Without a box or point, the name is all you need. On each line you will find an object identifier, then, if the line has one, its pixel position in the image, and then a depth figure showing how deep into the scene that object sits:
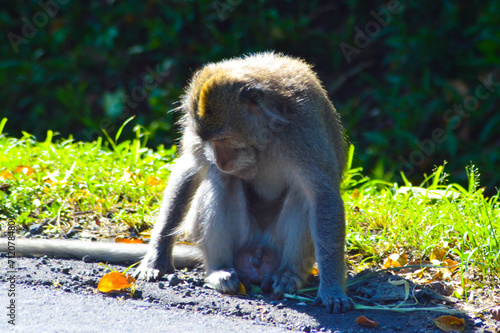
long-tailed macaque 8.05
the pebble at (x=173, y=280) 8.46
